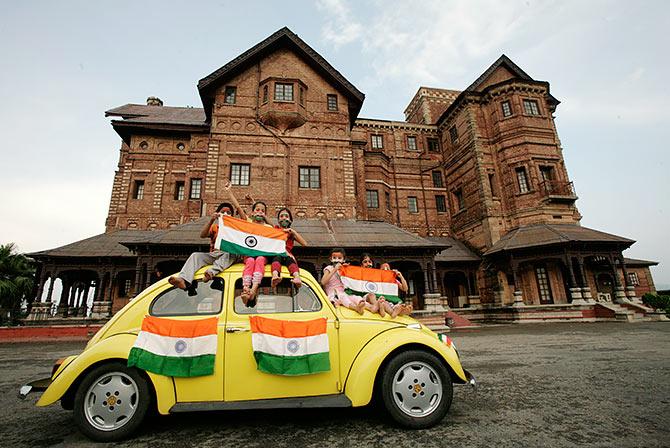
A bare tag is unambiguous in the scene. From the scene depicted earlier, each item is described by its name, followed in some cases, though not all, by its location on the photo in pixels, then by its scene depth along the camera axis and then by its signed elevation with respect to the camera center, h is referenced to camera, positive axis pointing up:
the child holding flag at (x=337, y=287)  3.56 +0.21
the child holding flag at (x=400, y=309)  3.60 -0.10
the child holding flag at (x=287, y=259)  3.37 +0.56
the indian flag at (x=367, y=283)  4.23 +0.26
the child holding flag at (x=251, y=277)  3.22 +0.30
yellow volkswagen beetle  2.92 -0.64
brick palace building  17.41 +7.46
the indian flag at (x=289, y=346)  3.03 -0.41
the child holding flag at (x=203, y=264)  3.26 +0.47
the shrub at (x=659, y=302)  17.43 -0.59
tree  19.12 +2.13
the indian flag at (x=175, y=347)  2.95 -0.37
